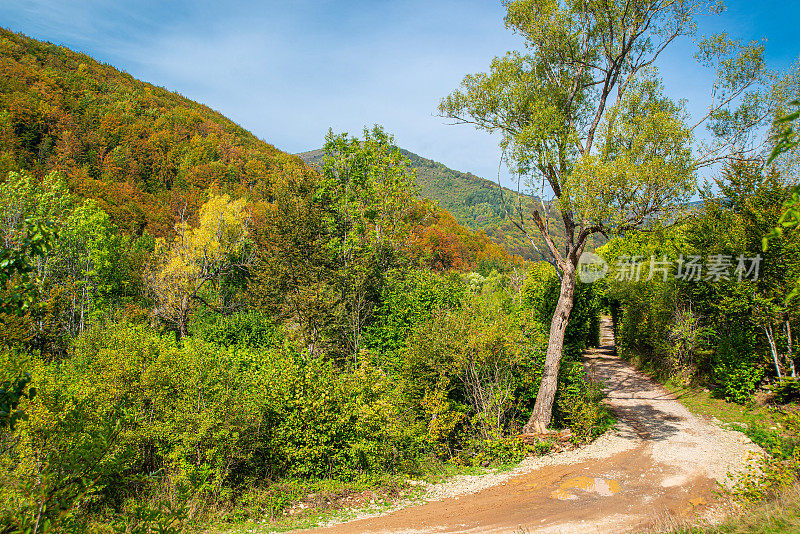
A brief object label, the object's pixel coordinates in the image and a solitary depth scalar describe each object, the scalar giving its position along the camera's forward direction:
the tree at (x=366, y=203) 16.62
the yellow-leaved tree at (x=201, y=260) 23.02
